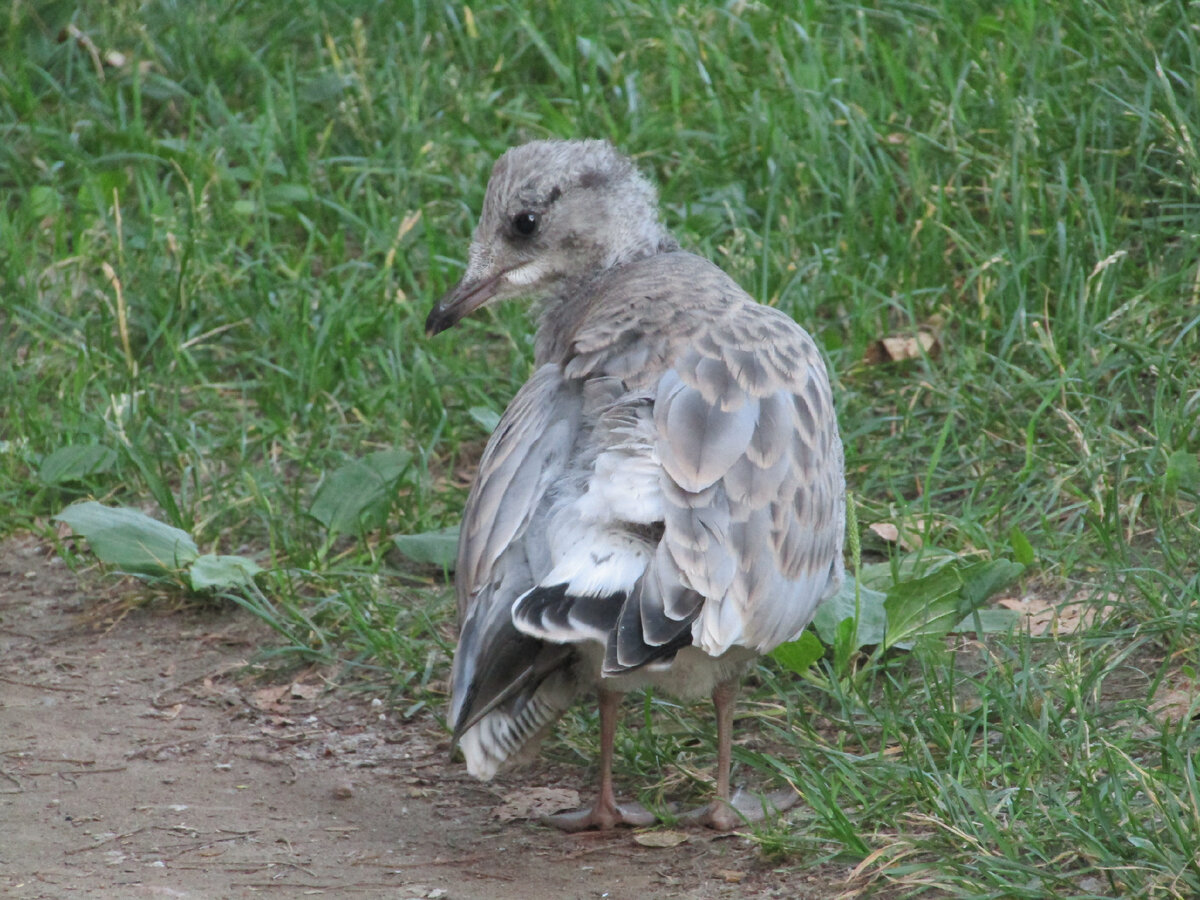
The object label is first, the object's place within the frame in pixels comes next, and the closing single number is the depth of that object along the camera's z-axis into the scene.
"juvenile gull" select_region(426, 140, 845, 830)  7.35
